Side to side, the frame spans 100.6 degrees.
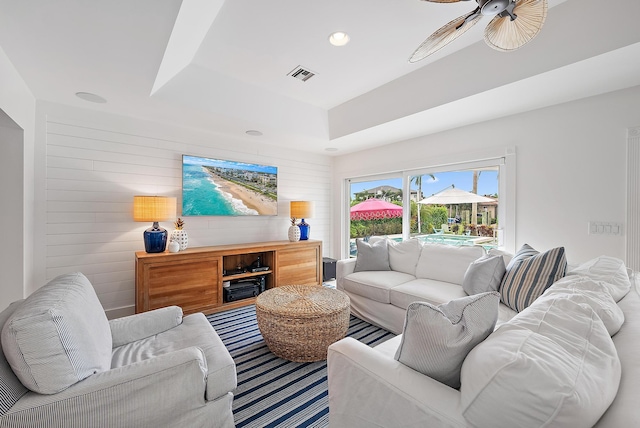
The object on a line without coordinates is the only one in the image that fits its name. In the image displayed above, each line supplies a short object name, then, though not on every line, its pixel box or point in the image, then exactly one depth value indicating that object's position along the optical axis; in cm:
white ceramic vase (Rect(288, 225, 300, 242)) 407
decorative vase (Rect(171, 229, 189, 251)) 316
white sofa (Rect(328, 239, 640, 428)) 64
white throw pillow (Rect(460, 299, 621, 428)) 63
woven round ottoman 204
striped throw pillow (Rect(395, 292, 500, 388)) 96
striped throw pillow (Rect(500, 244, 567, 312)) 188
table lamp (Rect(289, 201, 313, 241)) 414
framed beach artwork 348
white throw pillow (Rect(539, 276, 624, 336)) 98
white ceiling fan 129
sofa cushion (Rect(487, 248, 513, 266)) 247
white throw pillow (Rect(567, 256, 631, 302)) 133
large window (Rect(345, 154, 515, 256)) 310
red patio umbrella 427
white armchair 98
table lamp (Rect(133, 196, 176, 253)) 287
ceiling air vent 266
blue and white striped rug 160
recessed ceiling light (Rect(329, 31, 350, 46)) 214
